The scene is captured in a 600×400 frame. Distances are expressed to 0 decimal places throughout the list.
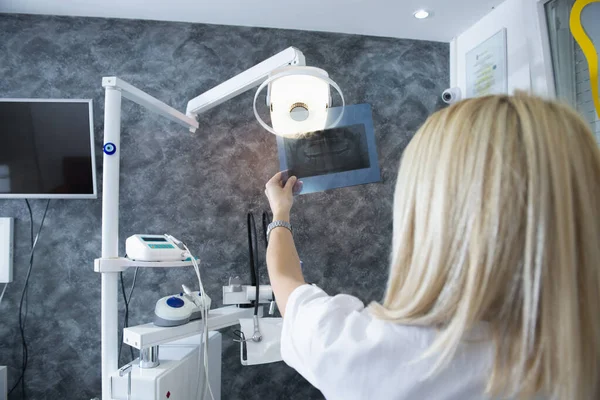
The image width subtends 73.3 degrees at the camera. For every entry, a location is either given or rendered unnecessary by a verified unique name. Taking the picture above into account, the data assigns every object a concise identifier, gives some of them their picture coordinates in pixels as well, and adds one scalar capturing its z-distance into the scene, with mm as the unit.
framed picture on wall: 1730
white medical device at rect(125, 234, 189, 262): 1264
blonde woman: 518
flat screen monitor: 1645
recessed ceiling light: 1762
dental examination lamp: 1150
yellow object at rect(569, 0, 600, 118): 1350
